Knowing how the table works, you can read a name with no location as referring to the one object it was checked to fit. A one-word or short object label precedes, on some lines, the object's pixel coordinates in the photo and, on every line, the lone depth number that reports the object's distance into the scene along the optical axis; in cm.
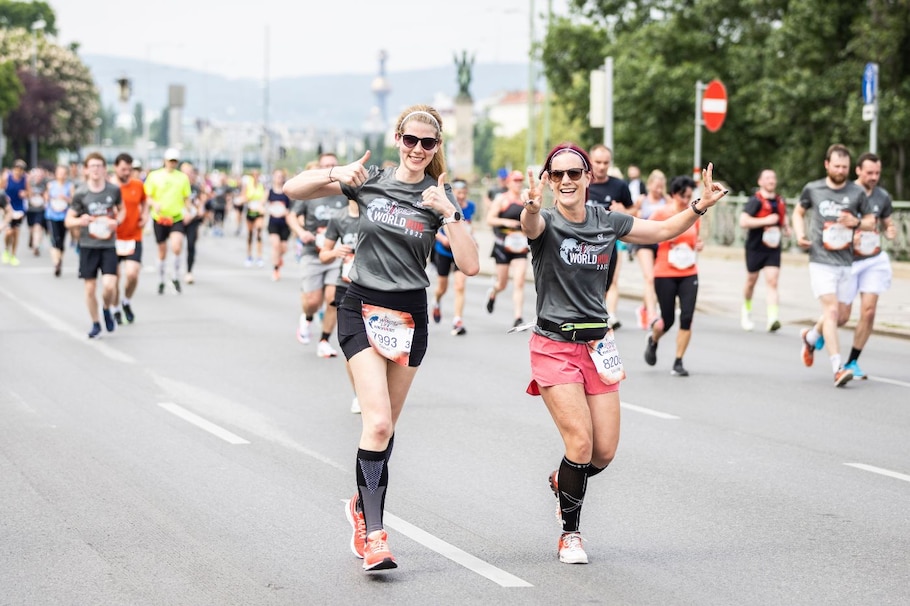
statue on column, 7062
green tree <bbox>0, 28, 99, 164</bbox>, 10038
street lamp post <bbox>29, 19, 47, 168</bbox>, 9506
